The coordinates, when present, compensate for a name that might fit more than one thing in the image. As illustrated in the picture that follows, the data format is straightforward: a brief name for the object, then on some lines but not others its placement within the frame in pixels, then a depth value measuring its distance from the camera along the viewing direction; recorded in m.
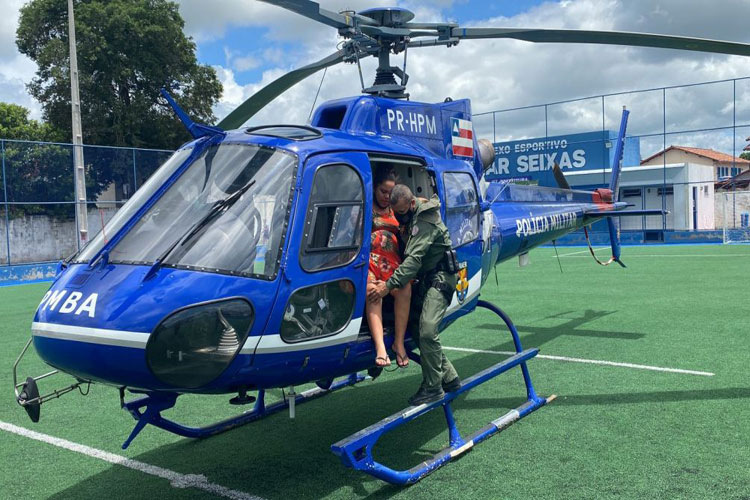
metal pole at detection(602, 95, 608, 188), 35.75
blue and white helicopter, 3.48
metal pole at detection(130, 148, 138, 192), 24.23
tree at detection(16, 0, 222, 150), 33.38
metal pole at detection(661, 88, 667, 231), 30.48
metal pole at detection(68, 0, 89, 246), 18.73
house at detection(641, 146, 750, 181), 53.70
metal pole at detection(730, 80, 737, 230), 28.20
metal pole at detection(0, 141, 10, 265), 21.32
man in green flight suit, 4.65
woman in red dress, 4.46
